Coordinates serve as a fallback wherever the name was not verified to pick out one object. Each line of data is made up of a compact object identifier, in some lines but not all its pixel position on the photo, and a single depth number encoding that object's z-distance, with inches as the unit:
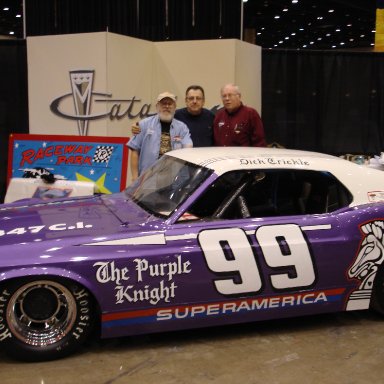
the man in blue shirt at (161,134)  194.9
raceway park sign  218.7
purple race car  117.3
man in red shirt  201.5
